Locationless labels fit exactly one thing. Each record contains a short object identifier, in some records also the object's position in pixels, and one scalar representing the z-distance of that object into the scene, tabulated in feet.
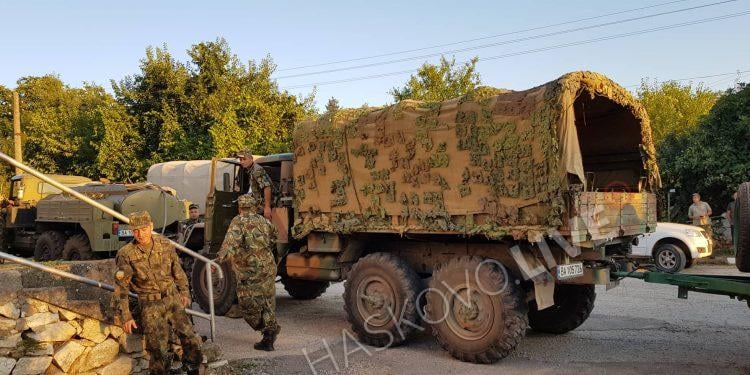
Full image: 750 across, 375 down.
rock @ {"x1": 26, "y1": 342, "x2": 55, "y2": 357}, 15.30
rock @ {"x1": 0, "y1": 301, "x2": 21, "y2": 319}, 15.16
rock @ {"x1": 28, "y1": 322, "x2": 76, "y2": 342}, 15.39
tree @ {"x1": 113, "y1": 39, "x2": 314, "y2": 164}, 76.89
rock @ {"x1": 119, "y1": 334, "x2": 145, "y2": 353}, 17.04
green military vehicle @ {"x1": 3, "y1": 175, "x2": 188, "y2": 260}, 38.11
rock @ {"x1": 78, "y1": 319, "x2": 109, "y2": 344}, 16.25
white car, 40.04
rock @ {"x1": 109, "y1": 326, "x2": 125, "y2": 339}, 16.87
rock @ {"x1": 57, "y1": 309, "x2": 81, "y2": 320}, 16.07
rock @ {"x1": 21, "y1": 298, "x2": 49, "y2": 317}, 15.49
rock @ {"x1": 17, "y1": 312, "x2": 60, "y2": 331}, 15.37
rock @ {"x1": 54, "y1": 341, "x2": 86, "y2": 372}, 15.51
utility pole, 73.35
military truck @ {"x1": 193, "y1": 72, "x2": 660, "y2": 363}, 18.75
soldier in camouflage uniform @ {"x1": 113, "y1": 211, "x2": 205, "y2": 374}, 16.14
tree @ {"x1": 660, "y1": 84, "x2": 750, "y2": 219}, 52.21
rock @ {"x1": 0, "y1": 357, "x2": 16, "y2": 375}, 14.83
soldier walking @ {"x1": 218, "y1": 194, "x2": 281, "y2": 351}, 21.49
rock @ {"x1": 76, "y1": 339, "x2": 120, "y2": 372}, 16.05
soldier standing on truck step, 26.27
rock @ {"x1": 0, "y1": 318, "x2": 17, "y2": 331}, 15.07
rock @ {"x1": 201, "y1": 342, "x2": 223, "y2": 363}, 18.22
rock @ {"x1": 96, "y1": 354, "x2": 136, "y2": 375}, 16.46
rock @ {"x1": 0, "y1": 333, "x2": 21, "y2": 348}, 15.08
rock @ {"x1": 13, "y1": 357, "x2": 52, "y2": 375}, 15.02
